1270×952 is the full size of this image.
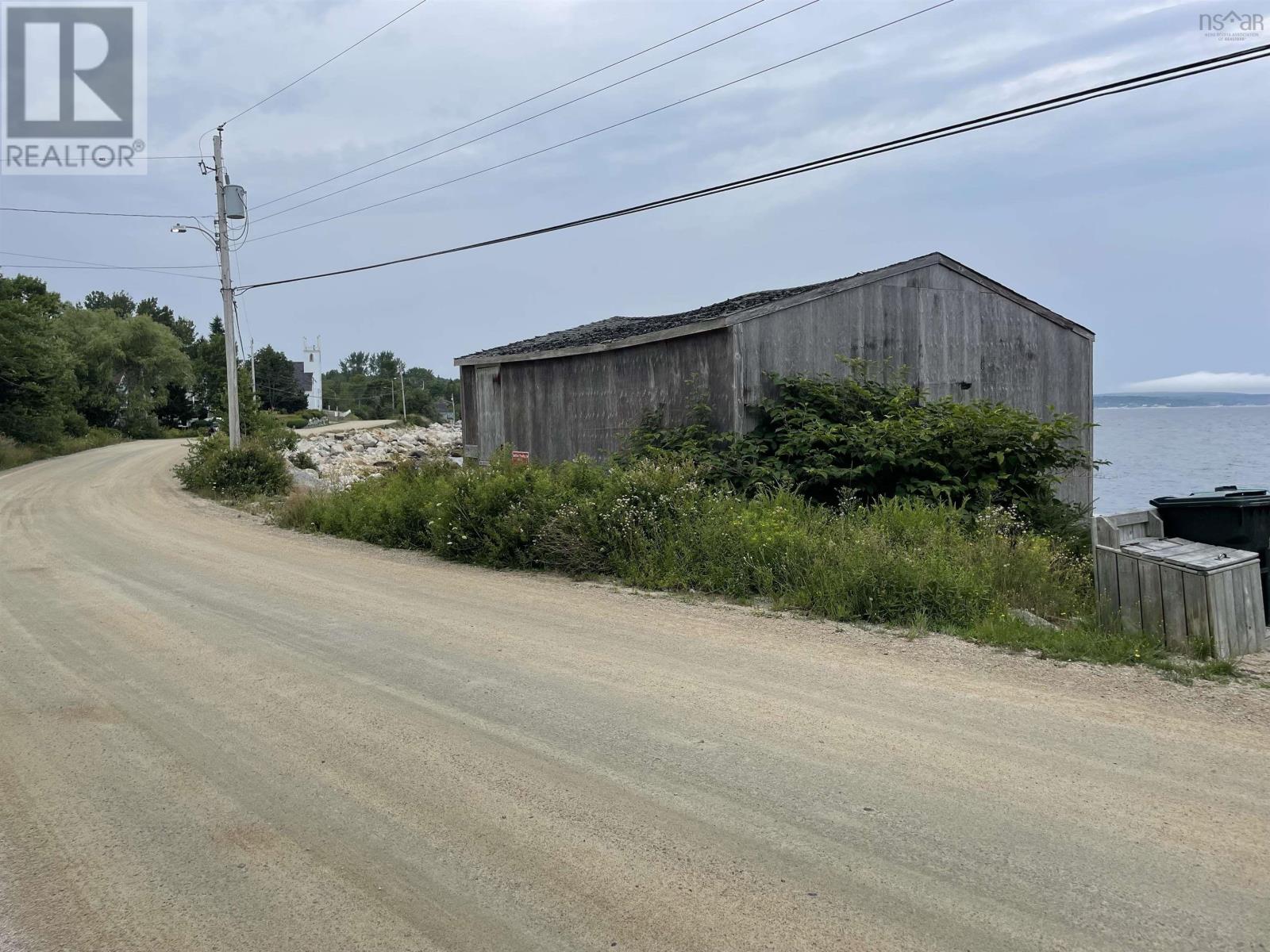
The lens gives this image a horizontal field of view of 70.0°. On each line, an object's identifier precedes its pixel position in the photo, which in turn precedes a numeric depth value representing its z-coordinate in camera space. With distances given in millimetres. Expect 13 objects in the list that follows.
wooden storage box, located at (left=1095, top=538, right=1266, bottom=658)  6441
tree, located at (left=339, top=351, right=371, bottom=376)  178125
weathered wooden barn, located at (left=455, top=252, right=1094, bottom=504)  13695
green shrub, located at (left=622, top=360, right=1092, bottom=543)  12180
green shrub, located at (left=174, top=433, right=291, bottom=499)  23641
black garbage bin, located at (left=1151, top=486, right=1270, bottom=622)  7785
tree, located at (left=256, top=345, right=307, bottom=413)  95250
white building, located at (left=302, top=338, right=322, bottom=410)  112062
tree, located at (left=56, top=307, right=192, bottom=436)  57438
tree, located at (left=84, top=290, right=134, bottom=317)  113625
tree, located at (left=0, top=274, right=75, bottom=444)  35281
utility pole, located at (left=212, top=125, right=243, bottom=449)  26531
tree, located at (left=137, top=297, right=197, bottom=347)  106875
